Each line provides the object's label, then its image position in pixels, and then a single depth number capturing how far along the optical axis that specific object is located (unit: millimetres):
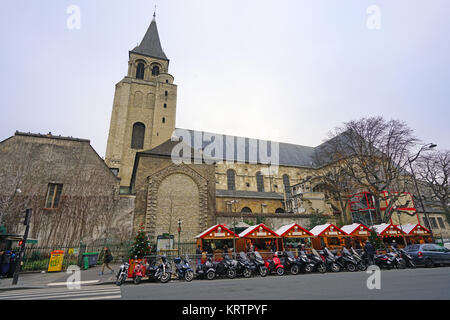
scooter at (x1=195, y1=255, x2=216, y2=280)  10984
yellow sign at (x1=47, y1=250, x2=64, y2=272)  13484
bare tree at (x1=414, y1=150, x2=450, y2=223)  23716
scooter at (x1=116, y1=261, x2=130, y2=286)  9758
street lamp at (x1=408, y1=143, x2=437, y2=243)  18641
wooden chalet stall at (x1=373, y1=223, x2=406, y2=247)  19266
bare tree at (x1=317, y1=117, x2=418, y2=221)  21375
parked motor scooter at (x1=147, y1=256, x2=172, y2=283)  10156
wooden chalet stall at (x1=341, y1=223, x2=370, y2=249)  18045
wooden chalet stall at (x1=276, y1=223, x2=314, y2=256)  16484
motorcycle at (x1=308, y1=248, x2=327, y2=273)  11984
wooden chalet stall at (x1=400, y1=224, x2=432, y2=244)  20477
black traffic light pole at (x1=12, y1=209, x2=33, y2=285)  9713
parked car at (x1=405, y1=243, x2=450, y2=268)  13812
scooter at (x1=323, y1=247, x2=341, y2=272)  12250
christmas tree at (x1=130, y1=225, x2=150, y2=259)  12812
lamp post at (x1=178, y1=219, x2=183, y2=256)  18502
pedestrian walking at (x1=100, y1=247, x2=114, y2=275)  12195
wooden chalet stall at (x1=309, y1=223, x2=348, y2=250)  17281
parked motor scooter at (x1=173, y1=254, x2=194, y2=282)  10508
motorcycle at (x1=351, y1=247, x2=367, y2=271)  12531
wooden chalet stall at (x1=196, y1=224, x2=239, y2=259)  14773
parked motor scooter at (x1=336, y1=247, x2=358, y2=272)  12430
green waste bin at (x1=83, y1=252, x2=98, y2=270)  14398
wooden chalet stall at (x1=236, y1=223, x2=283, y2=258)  15719
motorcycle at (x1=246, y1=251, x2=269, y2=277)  11521
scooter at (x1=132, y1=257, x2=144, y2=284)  9969
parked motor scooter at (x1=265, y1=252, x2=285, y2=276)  11664
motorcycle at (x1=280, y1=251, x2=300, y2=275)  11842
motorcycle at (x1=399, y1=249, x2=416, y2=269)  13828
